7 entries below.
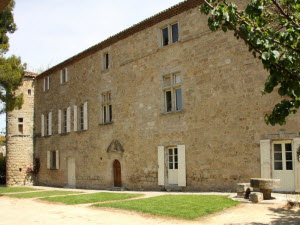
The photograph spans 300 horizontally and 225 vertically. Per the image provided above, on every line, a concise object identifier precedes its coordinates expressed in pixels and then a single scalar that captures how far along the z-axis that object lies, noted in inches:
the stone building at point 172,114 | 430.3
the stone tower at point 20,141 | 872.9
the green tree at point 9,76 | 607.2
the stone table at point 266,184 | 335.9
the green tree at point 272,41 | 185.0
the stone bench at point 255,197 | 335.9
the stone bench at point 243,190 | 368.4
